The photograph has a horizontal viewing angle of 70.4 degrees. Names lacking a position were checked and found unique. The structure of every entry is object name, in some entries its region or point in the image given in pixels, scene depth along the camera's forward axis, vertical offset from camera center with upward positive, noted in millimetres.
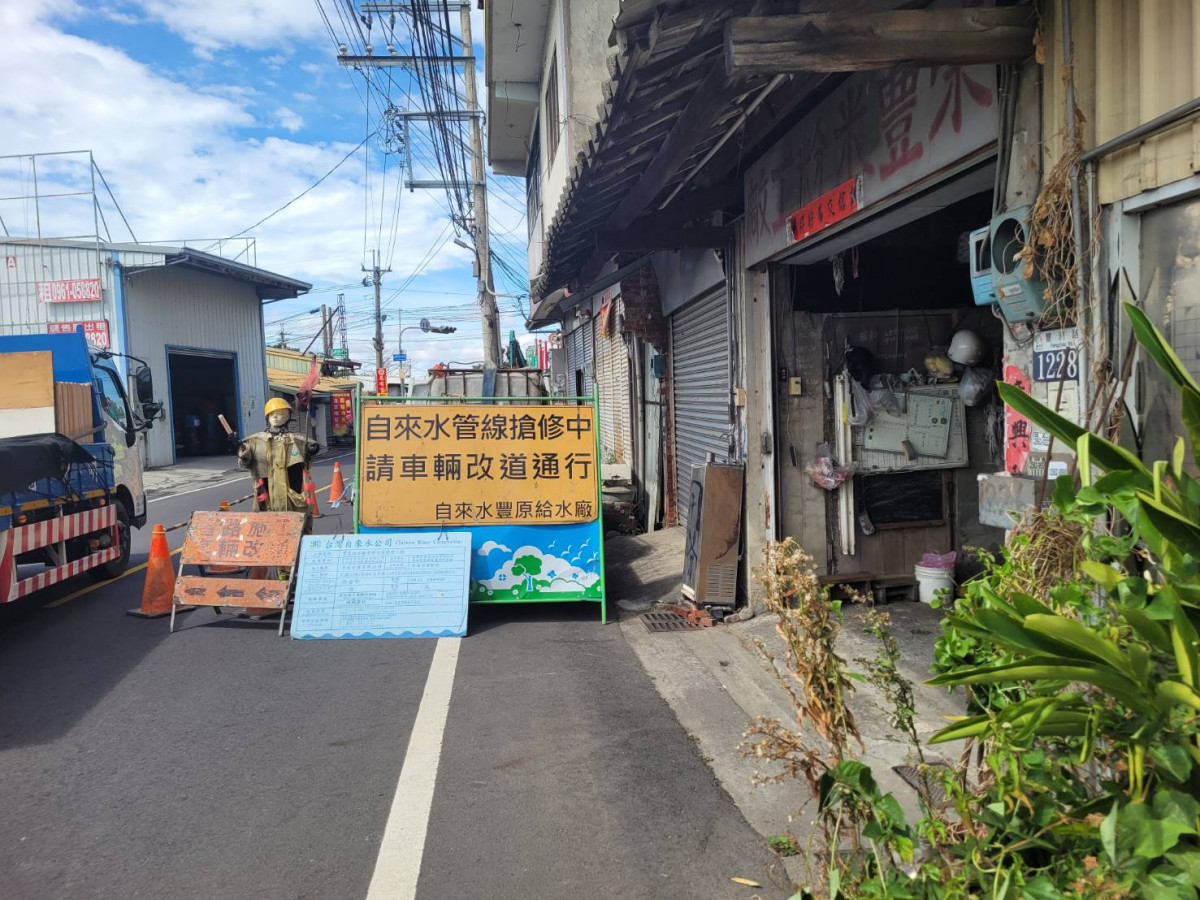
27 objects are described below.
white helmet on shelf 6500 +397
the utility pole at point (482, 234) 20094 +4315
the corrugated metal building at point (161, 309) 23562 +3509
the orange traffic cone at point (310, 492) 7961 -676
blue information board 6590 -1332
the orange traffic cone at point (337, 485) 13477 -1060
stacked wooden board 7492 +299
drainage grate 6970 -1786
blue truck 6766 -381
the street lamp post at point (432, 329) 51212 +5467
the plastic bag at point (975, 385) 6738 +117
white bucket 6676 -1416
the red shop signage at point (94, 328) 23500 +2750
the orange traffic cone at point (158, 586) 7453 -1412
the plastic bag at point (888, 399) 6938 +31
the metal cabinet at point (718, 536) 7184 -1086
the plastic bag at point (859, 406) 6922 -24
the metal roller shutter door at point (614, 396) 14059 +274
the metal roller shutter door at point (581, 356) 17422 +1267
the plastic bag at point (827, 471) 6953 -547
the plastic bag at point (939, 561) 6832 -1289
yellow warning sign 7215 -453
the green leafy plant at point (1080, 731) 1811 -787
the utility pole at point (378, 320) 45375 +5379
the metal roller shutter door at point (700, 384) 8320 +268
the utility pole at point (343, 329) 57875 +6378
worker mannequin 7789 -363
